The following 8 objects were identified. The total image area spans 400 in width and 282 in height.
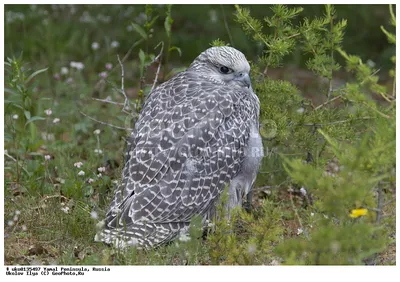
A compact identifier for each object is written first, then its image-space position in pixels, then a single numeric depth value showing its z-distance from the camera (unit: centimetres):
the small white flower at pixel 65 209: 1203
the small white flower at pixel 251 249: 1001
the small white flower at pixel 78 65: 1695
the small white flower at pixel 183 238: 1009
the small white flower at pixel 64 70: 1761
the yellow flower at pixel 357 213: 931
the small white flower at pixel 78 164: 1339
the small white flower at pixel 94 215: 1082
